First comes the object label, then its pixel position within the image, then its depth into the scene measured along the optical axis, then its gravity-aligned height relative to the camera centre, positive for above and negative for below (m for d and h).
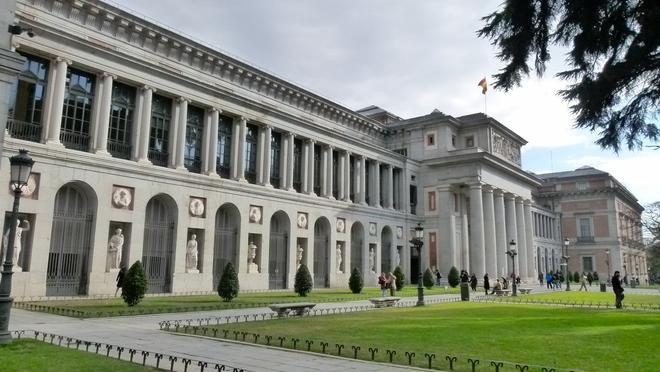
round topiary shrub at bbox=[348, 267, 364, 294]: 32.88 -1.06
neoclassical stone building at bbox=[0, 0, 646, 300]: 24.62 +7.02
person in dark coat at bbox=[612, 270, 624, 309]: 23.82 -1.01
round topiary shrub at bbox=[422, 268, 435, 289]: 43.16 -1.12
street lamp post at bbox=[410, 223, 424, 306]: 24.42 +1.36
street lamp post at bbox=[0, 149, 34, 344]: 10.18 +0.37
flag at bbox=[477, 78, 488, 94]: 54.28 +21.14
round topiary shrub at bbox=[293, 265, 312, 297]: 28.48 -0.95
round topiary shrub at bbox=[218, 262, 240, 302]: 23.03 -0.96
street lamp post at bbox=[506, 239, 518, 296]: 34.40 -1.33
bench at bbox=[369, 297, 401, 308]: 23.08 -1.71
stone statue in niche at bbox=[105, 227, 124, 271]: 25.98 +0.75
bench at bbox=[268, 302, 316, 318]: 17.78 -1.62
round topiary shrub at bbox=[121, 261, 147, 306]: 19.16 -0.84
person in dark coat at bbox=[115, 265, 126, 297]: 22.34 -0.58
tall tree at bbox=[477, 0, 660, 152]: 7.60 +3.72
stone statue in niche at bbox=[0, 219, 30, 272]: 21.88 +0.96
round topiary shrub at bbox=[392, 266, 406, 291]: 37.88 -0.90
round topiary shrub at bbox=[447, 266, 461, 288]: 45.69 -0.88
